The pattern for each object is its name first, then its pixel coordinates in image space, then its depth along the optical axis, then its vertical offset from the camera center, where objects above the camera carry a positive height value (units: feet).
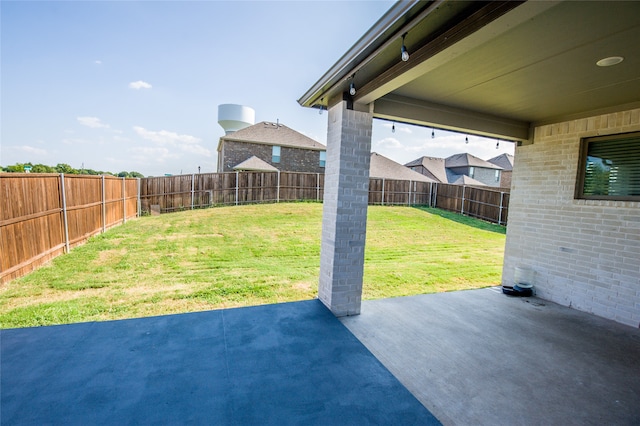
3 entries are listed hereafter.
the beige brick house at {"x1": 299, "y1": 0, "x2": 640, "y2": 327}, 6.55 +3.29
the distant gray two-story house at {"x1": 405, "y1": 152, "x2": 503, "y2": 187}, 90.22 +6.53
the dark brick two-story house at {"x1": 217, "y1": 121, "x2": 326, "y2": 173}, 59.31 +7.39
